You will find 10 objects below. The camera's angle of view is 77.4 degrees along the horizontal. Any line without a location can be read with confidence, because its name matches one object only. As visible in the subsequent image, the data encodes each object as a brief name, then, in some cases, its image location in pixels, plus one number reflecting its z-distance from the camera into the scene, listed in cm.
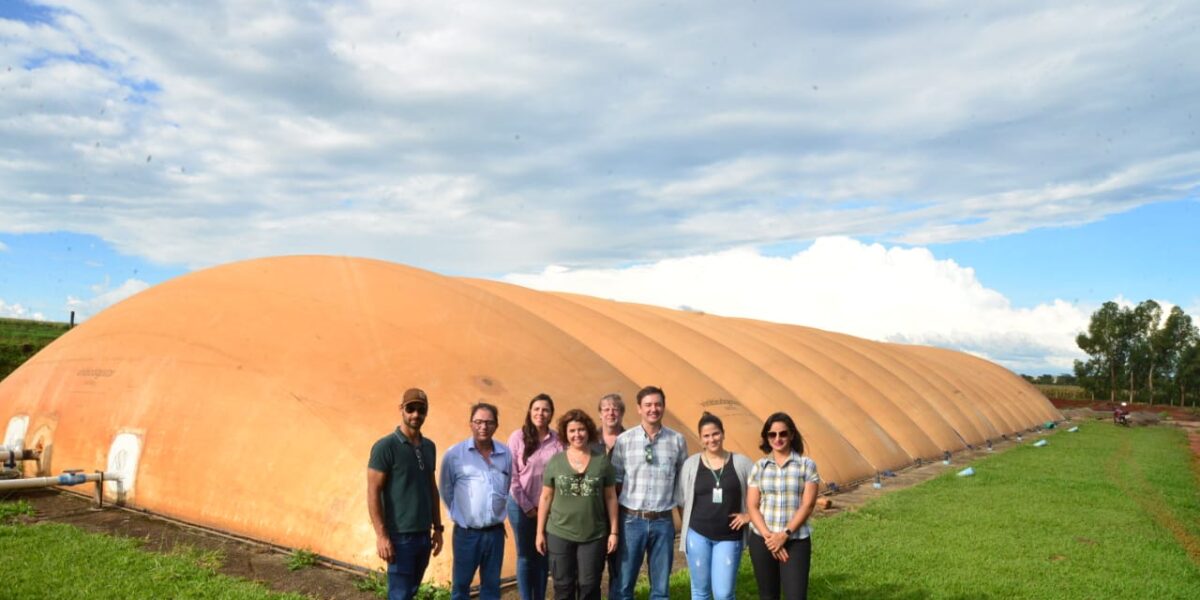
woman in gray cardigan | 509
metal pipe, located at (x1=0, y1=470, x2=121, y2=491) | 887
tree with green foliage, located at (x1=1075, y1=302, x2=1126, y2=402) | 7325
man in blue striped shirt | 539
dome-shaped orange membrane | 823
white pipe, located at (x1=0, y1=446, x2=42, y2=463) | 1023
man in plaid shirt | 530
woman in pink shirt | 573
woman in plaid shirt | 496
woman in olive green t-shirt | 512
